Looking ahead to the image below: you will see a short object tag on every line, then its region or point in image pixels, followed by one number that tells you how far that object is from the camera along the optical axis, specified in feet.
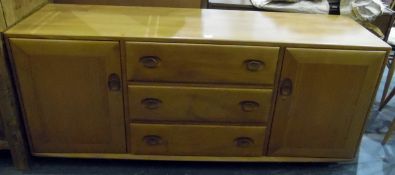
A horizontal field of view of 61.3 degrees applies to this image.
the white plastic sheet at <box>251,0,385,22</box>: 5.08
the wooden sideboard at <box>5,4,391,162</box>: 3.76
